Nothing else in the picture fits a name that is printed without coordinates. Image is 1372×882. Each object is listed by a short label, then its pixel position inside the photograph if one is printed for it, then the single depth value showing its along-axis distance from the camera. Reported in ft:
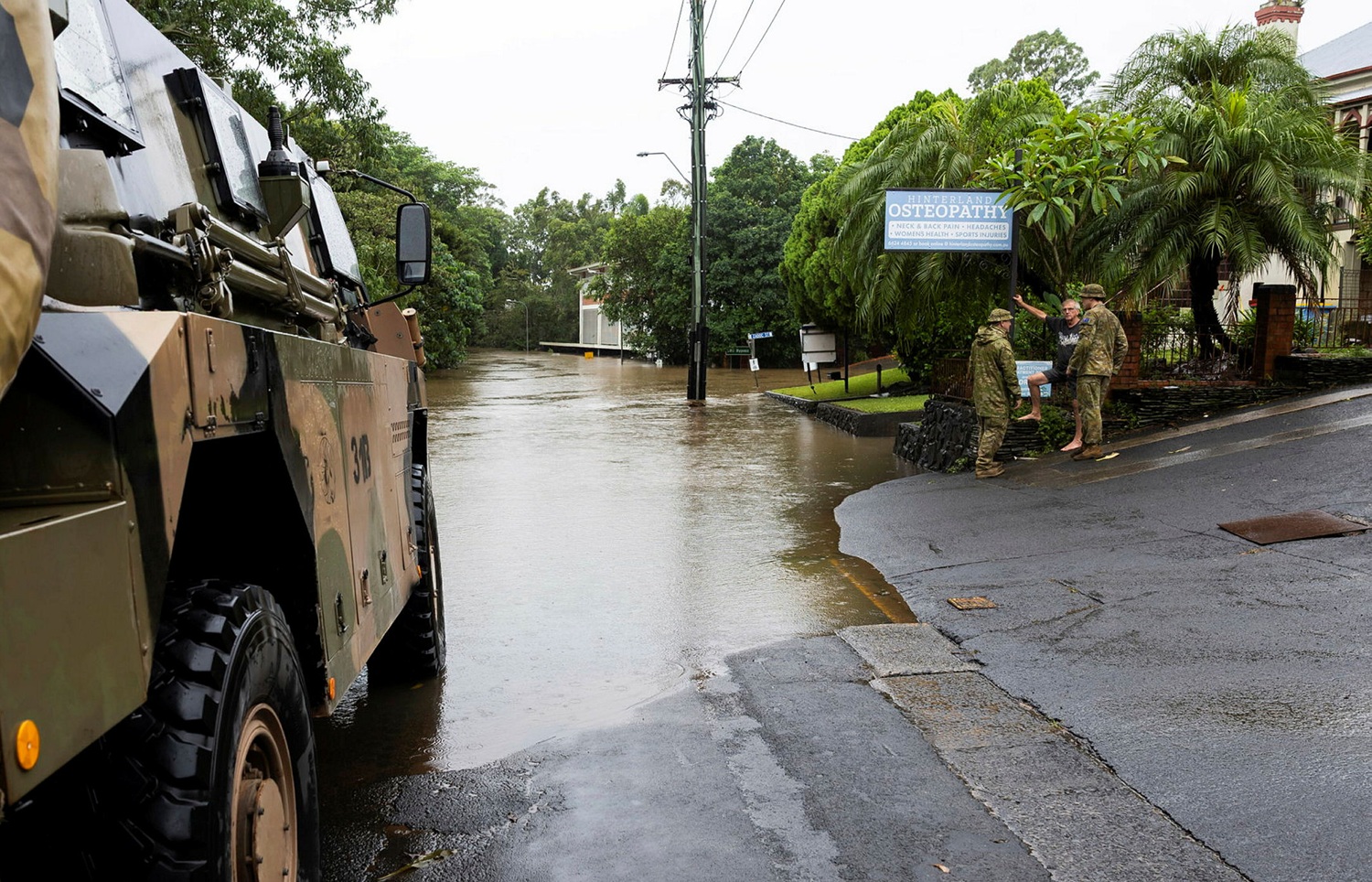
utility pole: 95.66
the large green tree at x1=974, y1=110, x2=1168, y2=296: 45.32
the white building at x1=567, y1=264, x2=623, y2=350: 247.29
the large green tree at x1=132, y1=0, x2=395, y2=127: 68.80
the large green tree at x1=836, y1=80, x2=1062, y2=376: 56.39
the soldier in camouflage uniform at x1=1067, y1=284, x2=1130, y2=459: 40.01
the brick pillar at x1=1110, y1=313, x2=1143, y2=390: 45.44
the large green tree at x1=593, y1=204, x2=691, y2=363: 167.94
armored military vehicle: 5.70
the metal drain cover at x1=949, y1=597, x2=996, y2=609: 23.17
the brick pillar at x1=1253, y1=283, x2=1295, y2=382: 46.73
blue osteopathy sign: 47.29
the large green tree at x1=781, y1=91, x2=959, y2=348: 85.40
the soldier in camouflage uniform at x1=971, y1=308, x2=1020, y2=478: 41.39
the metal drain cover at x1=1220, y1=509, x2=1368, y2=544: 26.17
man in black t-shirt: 41.65
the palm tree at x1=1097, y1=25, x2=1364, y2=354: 46.78
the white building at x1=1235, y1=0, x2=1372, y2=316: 95.81
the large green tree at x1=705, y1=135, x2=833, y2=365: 154.40
